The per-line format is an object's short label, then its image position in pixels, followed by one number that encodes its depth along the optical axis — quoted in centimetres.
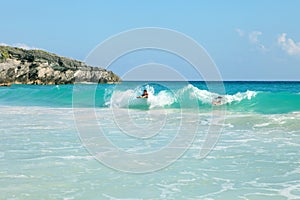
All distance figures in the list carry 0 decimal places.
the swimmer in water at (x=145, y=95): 2550
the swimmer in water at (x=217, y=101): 2397
